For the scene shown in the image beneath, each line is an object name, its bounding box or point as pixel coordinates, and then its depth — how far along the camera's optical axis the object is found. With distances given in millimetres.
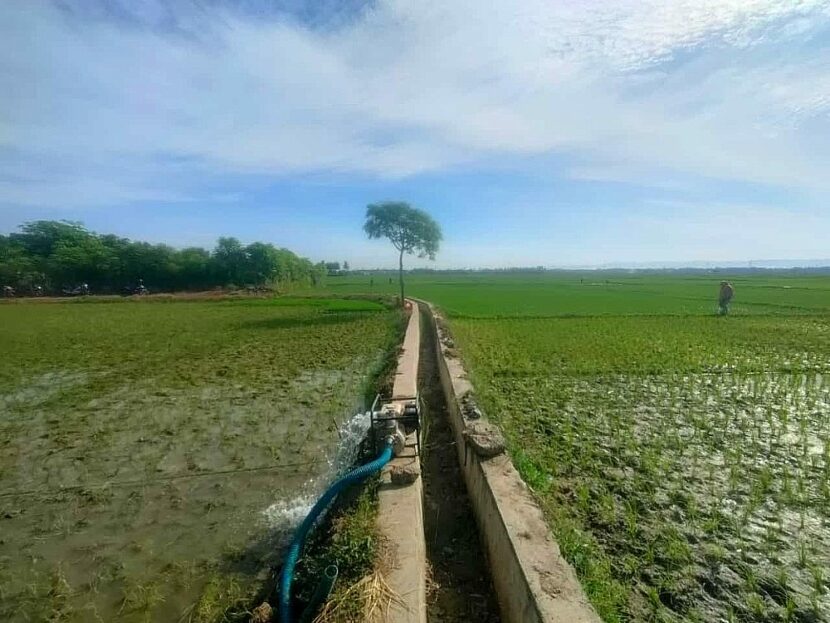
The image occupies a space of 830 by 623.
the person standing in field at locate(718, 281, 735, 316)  15062
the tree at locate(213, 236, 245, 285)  36906
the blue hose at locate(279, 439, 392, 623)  2274
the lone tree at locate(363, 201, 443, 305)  22078
